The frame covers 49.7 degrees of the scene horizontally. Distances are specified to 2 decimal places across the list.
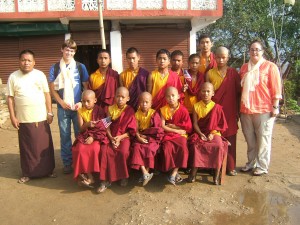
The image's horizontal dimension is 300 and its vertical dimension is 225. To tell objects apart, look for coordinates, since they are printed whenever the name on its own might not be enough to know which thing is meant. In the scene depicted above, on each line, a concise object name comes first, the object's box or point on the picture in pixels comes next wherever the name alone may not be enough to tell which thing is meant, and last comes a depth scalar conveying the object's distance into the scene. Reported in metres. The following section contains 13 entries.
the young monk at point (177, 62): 4.39
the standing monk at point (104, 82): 4.38
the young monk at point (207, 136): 4.02
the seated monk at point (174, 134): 3.99
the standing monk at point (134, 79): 4.37
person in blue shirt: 4.39
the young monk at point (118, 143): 3.94
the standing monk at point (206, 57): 4.70
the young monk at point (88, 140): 3.91
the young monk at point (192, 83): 4.39
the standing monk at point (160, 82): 4.32
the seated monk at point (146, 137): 3.93
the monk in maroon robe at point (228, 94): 4.37
